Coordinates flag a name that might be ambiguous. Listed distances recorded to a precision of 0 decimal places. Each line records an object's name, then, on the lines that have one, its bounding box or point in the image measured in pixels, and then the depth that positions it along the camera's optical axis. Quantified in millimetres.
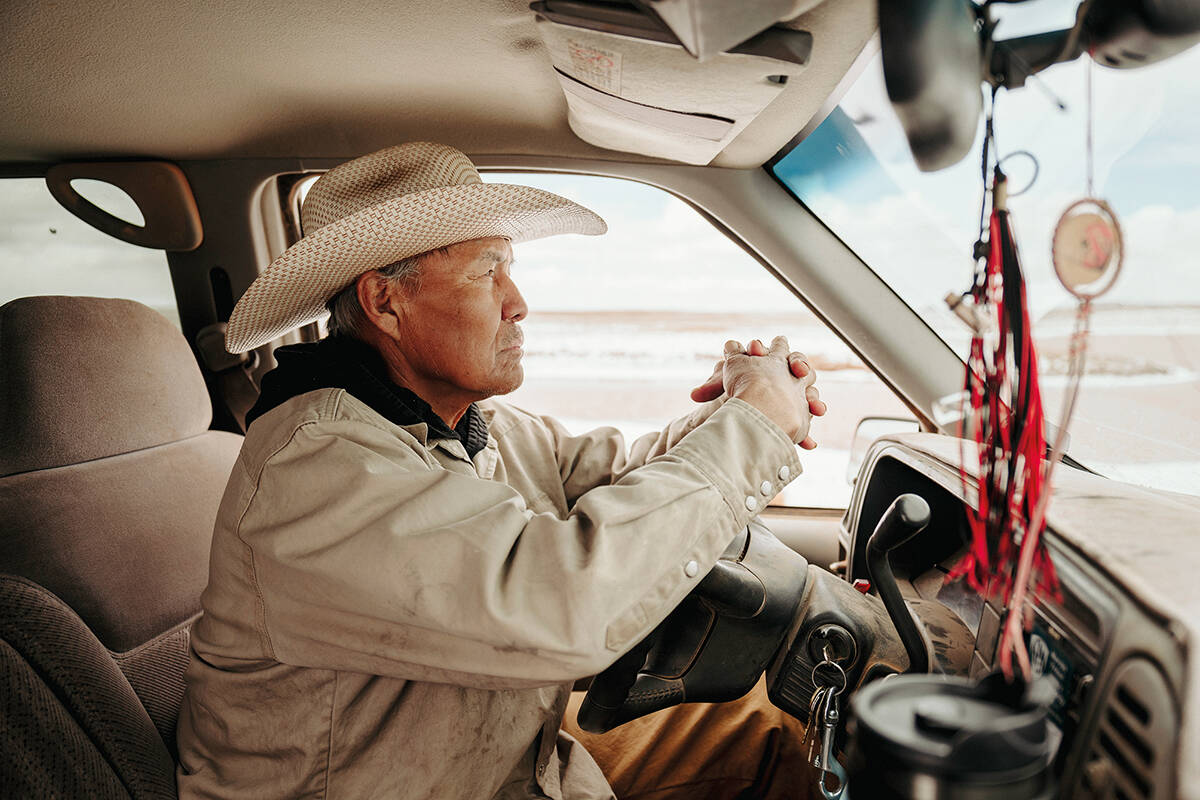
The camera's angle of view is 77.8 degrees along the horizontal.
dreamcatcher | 710
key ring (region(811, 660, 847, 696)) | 1158
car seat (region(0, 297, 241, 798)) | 1076
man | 946
